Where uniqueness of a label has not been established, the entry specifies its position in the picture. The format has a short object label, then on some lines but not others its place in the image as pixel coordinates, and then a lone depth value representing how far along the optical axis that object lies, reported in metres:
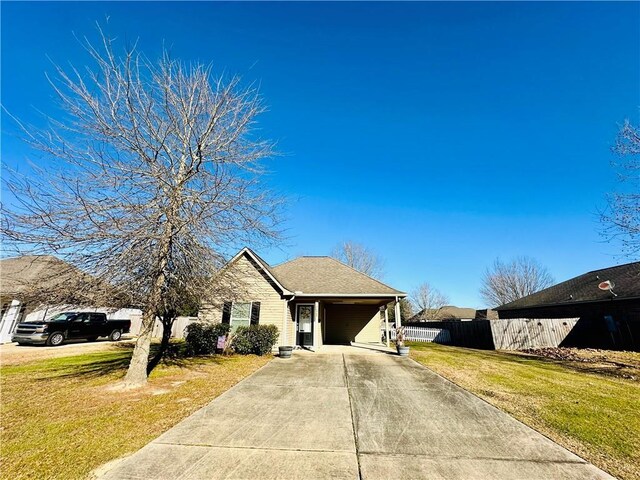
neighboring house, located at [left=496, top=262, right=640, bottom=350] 16.89
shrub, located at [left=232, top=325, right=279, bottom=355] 12.52
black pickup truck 14.73
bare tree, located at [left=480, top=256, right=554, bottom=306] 39.94
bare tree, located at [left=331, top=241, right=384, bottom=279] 33.59
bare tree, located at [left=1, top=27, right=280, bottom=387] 6.33
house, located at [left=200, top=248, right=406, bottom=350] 13.77
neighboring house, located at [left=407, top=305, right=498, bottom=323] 41.21
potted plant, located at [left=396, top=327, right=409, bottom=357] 12.73
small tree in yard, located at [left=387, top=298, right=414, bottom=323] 28.98
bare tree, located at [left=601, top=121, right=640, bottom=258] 10.59
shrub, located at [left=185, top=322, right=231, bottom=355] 12.52
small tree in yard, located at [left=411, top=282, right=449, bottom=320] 51.62
